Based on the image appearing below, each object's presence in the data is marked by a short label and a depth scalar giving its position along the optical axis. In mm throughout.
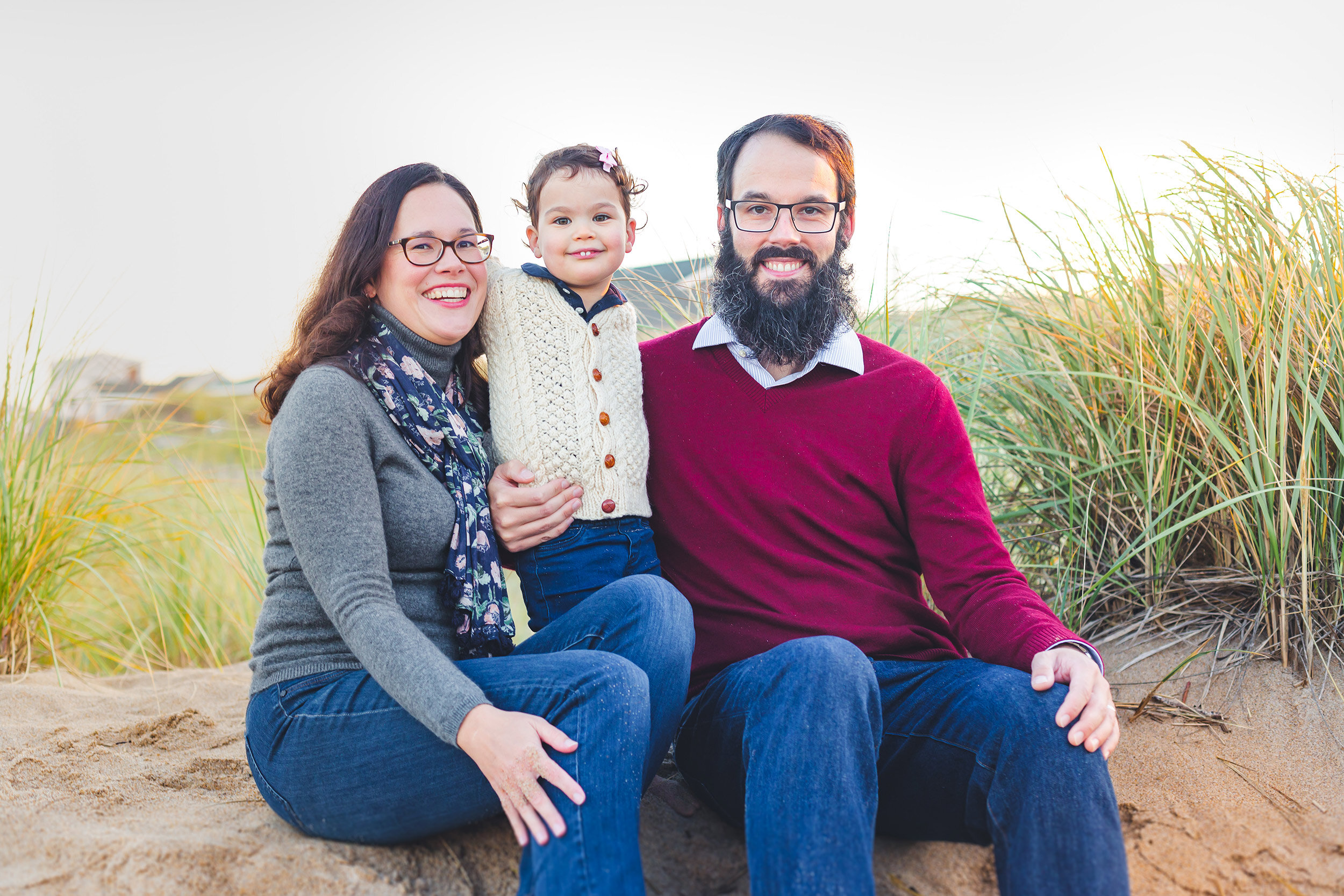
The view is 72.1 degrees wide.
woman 1723
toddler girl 2426
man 1753
